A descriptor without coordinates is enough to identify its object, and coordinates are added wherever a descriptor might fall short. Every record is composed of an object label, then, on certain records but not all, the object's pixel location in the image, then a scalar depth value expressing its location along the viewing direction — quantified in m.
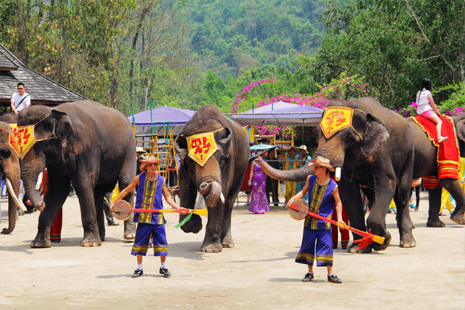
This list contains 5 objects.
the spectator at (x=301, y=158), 19.67
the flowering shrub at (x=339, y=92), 34.28
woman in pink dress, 17.98
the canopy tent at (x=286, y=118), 19.00
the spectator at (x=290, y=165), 19.27
